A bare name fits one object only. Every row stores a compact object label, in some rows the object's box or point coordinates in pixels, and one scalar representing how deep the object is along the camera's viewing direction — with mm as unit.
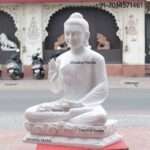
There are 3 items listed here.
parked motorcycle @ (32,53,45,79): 16249
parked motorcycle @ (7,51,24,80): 16292
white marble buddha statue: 4751
